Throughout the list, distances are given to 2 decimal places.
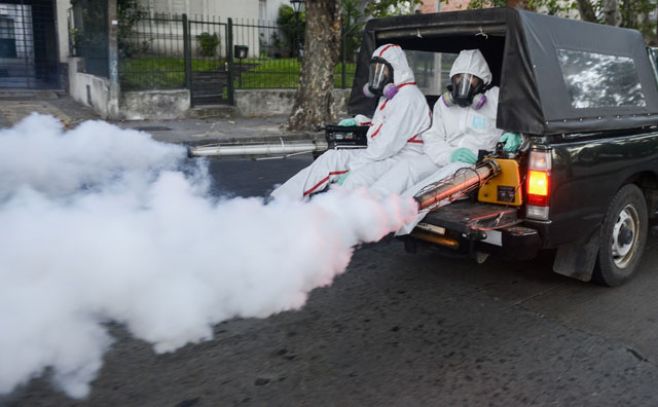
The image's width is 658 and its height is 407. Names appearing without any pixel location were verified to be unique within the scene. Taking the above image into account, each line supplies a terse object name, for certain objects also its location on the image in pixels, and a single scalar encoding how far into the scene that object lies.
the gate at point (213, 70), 16.40
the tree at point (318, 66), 13.80
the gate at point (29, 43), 19.70
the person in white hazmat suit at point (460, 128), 4.87
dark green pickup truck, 4.23
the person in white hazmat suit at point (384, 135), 5.20
